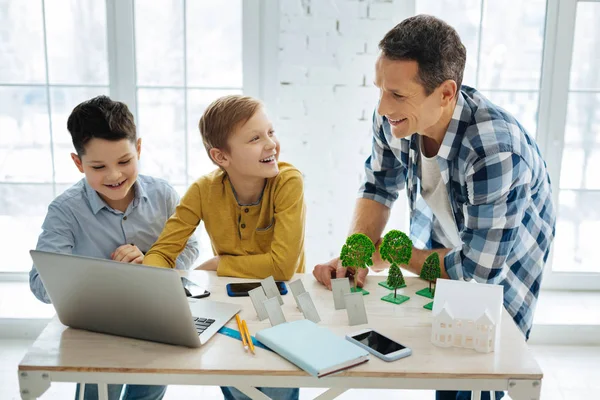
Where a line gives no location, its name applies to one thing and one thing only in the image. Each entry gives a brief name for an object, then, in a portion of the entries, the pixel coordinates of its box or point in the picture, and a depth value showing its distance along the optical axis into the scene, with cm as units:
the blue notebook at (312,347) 135
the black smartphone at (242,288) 176
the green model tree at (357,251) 171
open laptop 139
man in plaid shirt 165
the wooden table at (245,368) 135
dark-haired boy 189
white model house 143
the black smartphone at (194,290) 175
